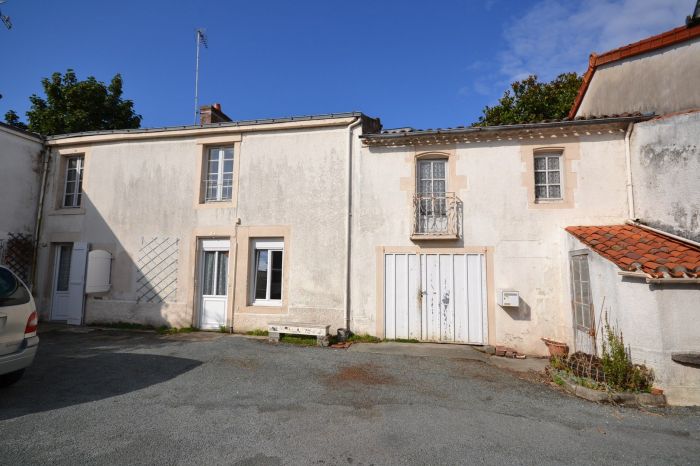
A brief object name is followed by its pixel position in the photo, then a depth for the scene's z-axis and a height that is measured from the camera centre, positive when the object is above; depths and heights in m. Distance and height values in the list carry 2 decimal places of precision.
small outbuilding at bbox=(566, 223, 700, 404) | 4.81 -0.33
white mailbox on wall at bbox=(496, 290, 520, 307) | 7.61 -0.44
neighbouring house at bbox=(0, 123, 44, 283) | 9.98 +2.07
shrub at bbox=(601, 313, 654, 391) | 4.95 -1.25
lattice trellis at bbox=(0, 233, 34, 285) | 9.98 +0.45
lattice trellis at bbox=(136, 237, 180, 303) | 9.64 +0.05
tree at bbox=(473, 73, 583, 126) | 14.56 +7.18
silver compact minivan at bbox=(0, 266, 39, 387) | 4.31 -0.68
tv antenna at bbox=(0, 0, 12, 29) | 10.17 +6.72
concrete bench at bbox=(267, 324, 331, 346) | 7.98 -1.24
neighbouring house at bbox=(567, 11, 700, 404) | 4.88 +0.87
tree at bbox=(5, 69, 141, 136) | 15.49 +6.90
